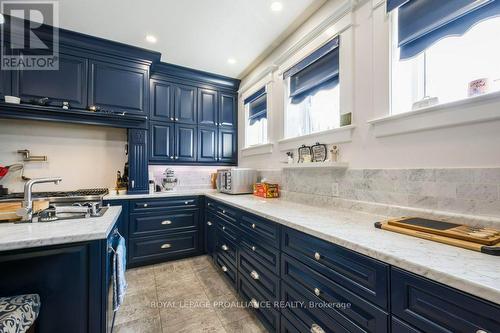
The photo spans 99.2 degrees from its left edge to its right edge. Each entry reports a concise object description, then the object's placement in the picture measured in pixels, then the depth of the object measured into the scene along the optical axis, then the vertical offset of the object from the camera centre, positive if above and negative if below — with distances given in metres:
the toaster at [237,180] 2.81 -0.19
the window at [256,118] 3.09 +0.76
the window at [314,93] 1.97 +0.77
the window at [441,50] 1.10 +0.71
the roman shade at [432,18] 1.08 +0.83
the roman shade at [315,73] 1.93 +0.96
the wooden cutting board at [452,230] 0.85 -0.29
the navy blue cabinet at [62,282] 1.06 -0.61
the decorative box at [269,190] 2.53 -0.29
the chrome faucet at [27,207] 1.30 -0.26
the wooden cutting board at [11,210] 1.30 -0.29
